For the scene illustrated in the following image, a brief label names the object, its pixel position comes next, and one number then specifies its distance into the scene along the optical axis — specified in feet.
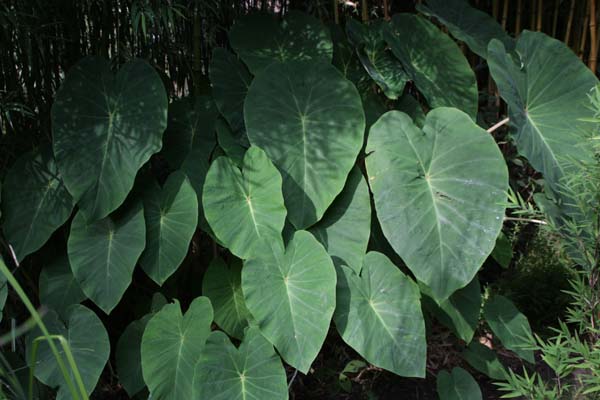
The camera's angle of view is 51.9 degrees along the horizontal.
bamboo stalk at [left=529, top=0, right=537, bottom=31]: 8.68
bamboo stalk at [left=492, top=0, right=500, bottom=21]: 8.66
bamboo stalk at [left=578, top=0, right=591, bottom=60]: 8.40
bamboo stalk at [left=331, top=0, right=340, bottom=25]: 7.54
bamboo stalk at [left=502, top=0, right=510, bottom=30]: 8.61
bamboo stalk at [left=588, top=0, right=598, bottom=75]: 8.20
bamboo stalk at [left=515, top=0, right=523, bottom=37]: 8.68
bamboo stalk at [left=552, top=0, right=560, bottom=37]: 8.73
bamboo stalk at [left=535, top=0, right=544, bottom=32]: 8.49
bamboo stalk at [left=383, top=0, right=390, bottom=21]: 8.02
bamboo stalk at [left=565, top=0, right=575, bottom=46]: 8.48
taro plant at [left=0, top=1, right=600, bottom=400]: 5.58
